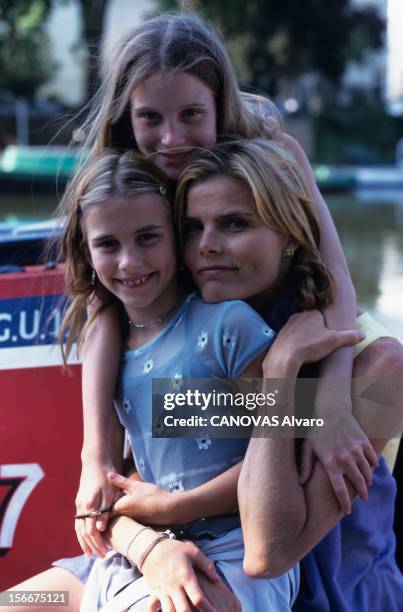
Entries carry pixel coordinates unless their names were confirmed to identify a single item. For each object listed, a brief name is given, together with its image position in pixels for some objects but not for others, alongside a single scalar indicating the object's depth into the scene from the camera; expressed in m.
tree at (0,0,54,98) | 17.52
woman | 2.17
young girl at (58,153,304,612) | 2.19
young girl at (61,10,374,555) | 2.30
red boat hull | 2.56
